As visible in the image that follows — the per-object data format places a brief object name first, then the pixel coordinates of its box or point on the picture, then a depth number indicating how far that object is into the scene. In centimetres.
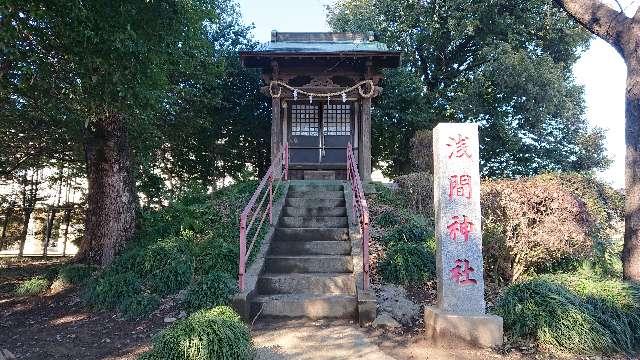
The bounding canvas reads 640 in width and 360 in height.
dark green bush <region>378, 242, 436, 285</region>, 675
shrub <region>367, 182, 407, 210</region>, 1029
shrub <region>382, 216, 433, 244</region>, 775
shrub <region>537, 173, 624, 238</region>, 837
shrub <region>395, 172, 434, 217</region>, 1053
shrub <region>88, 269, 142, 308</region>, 661
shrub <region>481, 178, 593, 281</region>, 650
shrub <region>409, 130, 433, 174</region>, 1268
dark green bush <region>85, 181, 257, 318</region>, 619
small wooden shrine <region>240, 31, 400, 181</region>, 1205
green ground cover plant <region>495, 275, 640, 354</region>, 474
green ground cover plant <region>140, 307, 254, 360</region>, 387
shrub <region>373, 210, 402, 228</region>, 871
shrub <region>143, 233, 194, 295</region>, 677
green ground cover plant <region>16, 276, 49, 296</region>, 802
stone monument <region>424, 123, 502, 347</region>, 504
